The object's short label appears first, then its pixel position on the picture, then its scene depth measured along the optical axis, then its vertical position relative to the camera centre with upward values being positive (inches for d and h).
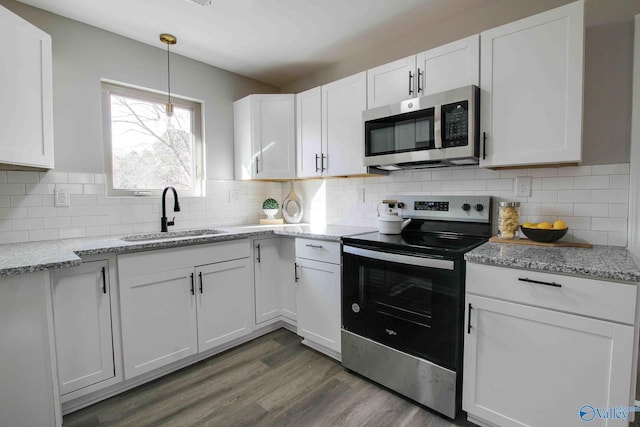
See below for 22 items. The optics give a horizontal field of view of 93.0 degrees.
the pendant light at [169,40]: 90.4 +48.7
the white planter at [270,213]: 122.9 -6.0
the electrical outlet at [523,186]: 73.0 +2.4
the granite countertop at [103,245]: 50.4 -10.4
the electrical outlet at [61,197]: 79.7 +0.7
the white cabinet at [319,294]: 83.7 -28.0
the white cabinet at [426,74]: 70.2 +31.3
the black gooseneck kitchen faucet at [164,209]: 94.0 -3.1
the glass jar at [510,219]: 70.4 -5.3
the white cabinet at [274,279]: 98.3 -27.0
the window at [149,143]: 92.6 +18.7
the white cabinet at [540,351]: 46.3 -26.3
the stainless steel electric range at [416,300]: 60.4 -23.1
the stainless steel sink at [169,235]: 88.2 -11.1
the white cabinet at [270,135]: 111.5 +23.3
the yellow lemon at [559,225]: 63.3 -6.2
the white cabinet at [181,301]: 71.9 -27.4
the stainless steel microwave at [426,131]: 68.1 +16.2
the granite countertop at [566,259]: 45.7 -11.0
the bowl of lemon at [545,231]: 63.3 -7.4
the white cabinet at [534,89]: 58.7 +22.1
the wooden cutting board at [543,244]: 63.1 -10.2
